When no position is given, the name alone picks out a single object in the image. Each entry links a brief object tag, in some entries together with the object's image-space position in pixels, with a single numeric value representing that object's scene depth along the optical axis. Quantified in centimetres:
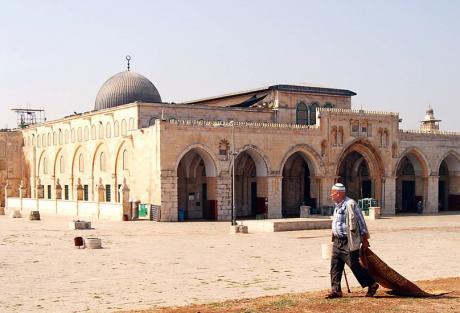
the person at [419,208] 5462
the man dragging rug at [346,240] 1195
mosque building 4431
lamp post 3475
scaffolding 7575
